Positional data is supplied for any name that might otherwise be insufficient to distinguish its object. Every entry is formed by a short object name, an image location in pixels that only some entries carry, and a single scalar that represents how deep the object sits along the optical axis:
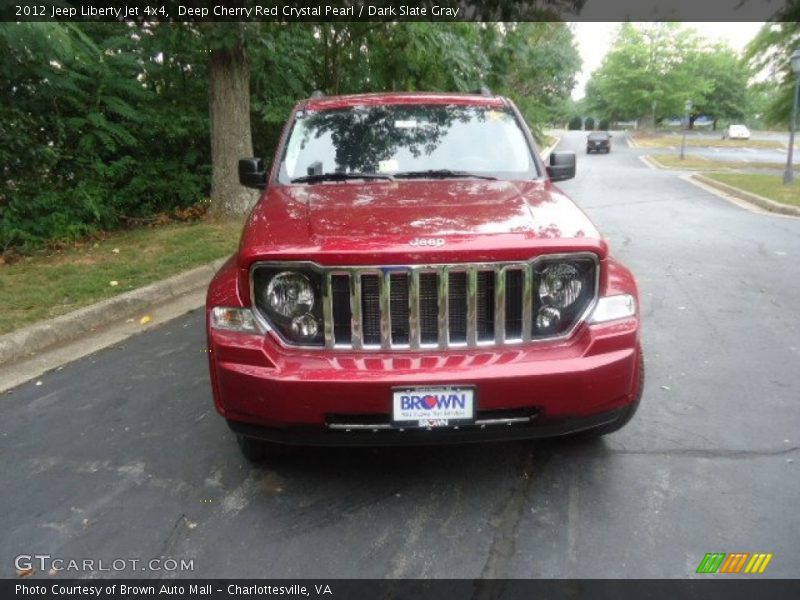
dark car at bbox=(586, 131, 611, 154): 39.25
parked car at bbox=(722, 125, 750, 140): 55.70
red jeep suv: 2.66
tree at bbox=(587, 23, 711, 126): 66.44
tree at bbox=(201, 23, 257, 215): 9.27
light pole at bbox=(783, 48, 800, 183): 16.83
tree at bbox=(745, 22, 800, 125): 23.41
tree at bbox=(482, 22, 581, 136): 12.59
